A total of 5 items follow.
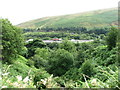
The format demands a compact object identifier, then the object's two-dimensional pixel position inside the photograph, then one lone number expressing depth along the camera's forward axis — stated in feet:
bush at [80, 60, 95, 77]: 43.78
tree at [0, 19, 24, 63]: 51.15
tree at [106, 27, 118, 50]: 58.75
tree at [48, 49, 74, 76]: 65.26
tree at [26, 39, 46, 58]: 136.46
